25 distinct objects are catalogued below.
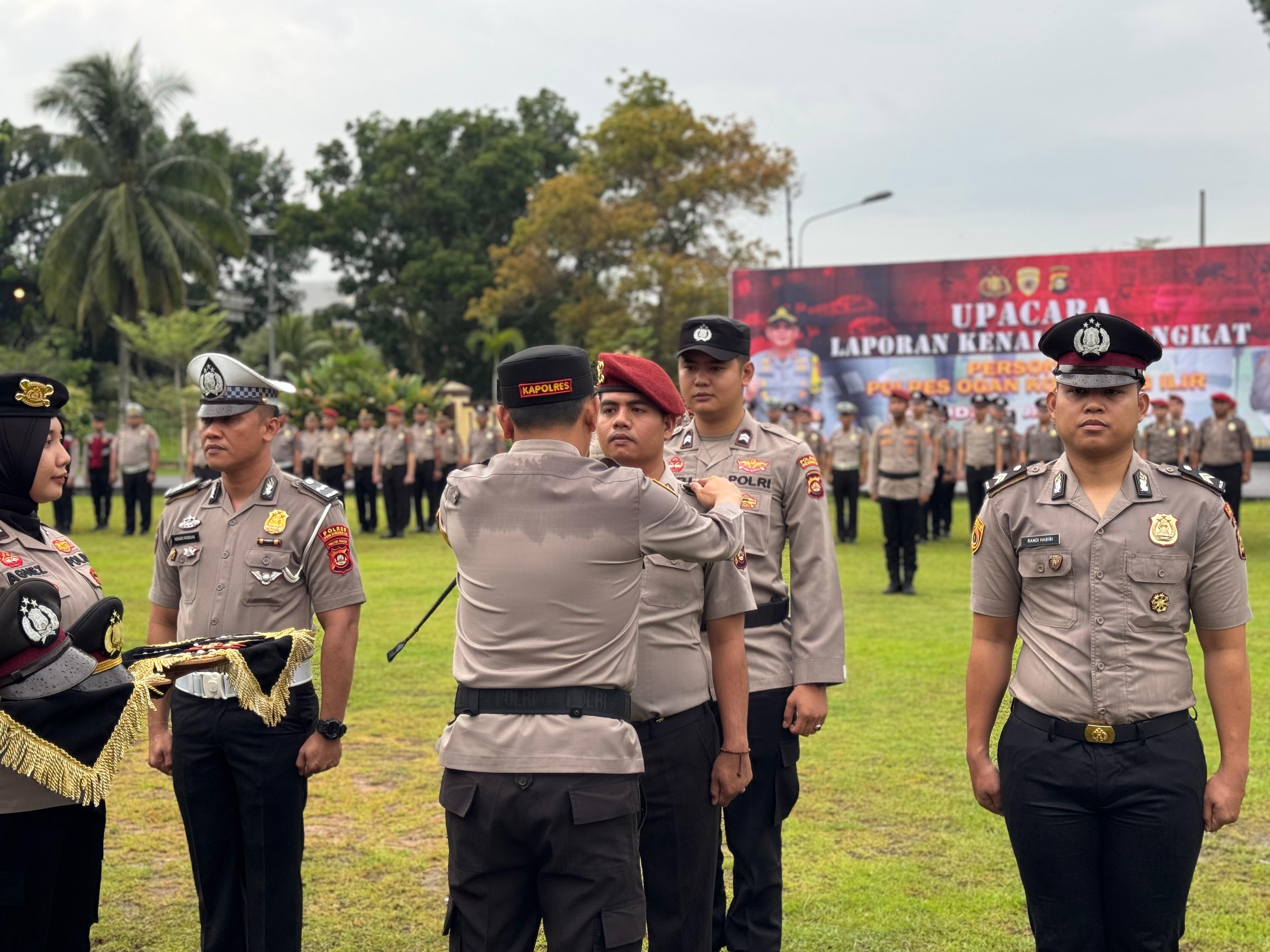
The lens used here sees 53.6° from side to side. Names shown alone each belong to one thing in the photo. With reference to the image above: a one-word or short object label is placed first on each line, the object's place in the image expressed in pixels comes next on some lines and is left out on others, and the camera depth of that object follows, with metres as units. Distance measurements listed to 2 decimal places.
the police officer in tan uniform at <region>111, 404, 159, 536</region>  18.22
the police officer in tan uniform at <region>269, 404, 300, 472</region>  20.84
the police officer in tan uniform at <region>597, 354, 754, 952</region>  3.23
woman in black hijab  3.00
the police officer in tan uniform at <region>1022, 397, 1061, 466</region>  18.00
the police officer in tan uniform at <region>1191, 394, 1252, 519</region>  15.47
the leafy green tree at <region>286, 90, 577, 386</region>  44.97
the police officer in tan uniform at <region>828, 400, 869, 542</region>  17.48
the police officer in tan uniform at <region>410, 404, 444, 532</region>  20.14
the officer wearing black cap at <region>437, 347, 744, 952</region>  2.71
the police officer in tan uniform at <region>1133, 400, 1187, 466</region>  16.48
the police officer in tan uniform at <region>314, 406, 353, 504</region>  20.45
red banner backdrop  21.84
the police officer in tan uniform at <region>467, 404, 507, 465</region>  20.64
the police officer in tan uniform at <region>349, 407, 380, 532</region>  19.83
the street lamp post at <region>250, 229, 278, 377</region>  37.88
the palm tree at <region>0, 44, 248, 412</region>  35.41
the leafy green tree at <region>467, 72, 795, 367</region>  33.69
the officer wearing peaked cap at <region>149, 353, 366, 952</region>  3.58
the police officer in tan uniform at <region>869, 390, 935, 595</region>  12.52
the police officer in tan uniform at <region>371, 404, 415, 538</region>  19.09
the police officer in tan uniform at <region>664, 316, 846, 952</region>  3.92
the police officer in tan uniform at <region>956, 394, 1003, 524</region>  17.56
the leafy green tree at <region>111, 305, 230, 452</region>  34.06
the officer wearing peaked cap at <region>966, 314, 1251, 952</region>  2.98
